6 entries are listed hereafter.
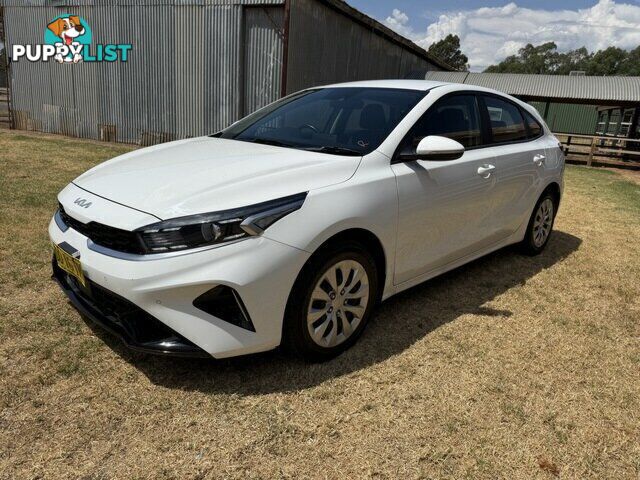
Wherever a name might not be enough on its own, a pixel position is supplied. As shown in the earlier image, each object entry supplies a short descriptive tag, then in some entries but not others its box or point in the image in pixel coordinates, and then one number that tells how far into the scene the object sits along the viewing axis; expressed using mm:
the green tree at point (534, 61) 109688
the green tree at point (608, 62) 96500
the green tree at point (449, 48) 89062
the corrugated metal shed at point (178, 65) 10992
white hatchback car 2307
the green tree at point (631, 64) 91775
